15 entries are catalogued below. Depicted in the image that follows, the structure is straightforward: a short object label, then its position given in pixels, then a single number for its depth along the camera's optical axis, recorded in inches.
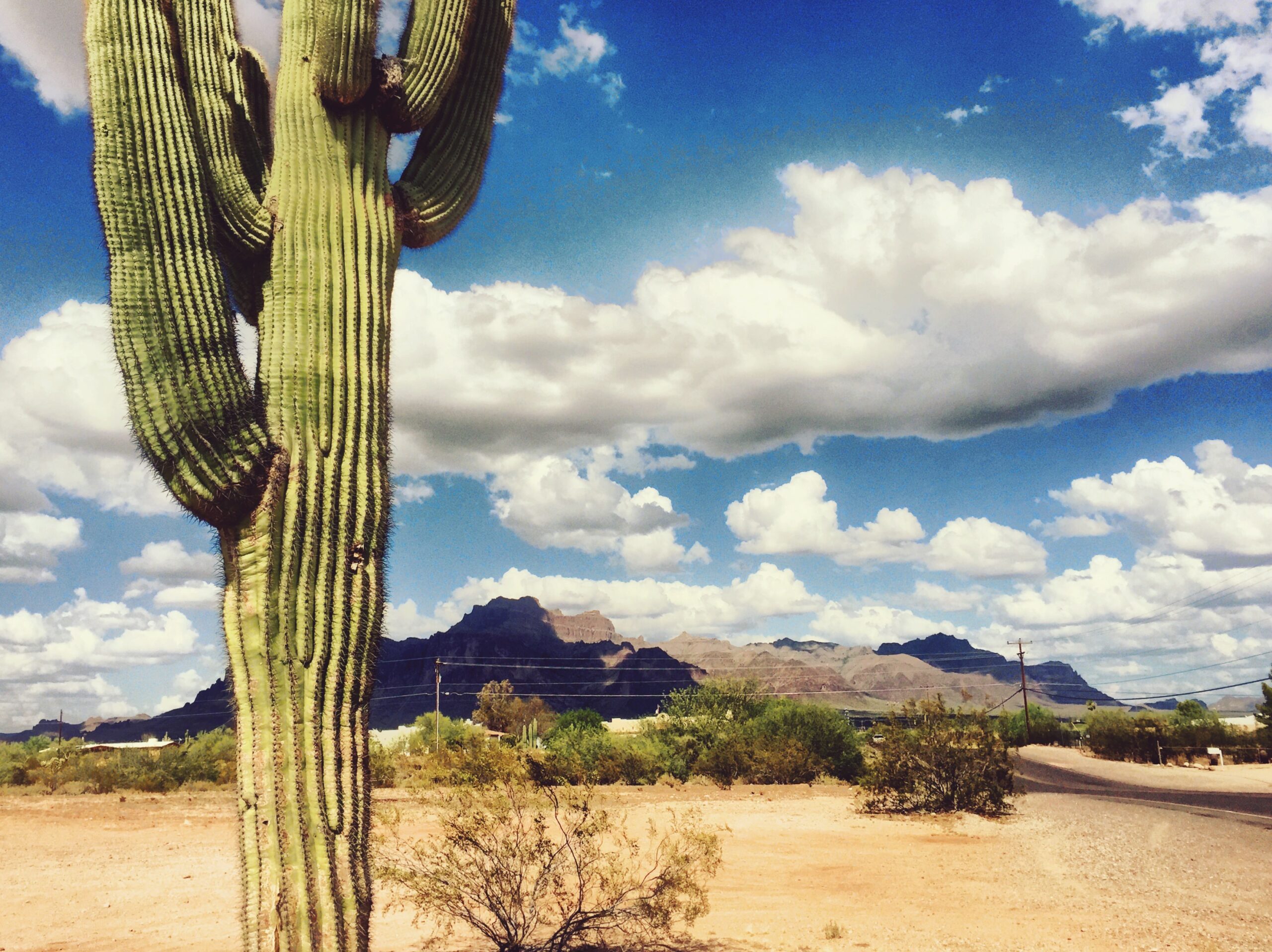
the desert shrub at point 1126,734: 1469.0
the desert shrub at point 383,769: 822.5
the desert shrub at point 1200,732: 1418.6
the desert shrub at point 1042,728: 1972.2
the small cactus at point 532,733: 1348.4
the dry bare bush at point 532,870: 254.4
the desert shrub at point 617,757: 888.9
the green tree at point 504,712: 1707.7
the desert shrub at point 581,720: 1210.6
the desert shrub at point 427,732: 1259.2
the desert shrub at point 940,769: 642.8
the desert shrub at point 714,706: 1048.2
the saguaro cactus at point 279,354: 158.2
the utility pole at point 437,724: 1206.3
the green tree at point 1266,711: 1268.0
